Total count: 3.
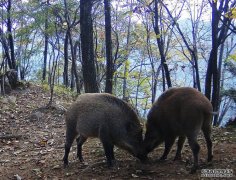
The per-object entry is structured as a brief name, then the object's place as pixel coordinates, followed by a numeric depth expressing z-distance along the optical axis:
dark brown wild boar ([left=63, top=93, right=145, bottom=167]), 5.24
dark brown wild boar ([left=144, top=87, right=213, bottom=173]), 4.73
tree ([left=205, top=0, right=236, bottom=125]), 9.42
